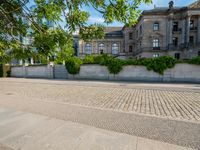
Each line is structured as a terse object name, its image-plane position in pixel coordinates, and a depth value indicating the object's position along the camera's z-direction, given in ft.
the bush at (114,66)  64.80
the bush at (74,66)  71.22
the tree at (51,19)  8.32
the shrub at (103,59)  67.35
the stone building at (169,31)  129.59
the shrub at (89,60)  71.82
